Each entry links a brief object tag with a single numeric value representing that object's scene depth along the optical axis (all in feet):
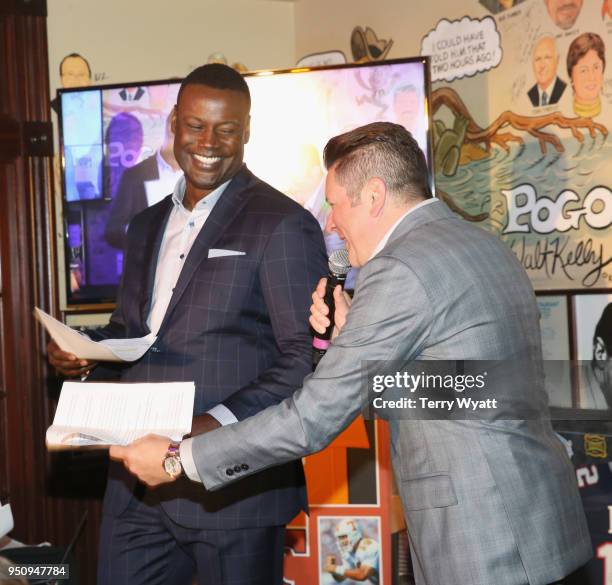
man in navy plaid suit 6.57
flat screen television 10.94
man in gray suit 4.84
